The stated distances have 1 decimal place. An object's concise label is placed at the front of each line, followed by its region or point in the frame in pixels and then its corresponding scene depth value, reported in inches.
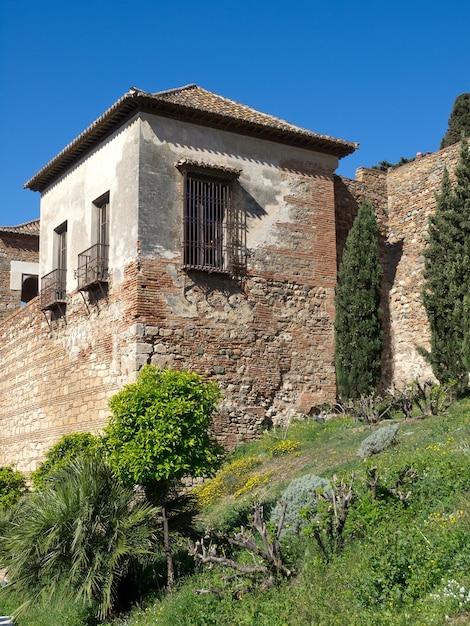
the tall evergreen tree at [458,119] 1072.8
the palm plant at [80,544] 341.1
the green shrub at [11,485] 615.5
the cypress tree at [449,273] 557.9
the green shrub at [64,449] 542.3
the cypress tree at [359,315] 633.6
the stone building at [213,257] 592.4
